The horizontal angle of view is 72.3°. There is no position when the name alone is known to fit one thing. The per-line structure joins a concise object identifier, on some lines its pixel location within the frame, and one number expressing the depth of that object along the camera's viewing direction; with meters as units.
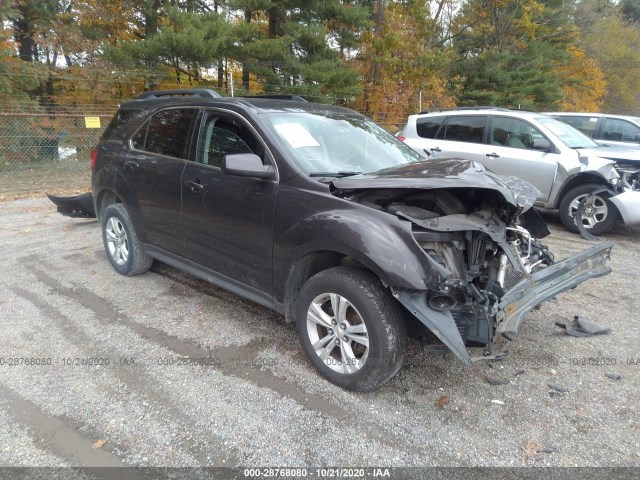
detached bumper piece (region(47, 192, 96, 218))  6.21
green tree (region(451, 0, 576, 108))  24.25
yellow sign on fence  10.88
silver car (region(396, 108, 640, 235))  6.40
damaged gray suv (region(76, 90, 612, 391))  2.58
